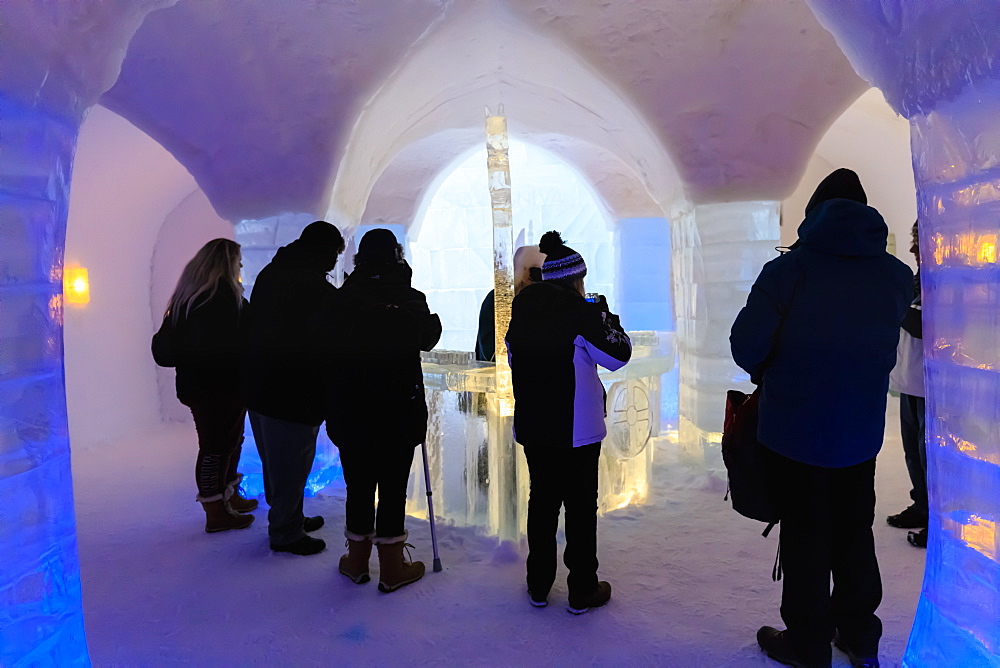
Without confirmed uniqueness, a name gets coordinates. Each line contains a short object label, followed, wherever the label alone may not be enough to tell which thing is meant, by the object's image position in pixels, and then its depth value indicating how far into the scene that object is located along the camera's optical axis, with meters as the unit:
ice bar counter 3.20
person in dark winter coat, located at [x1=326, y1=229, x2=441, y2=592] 2.54
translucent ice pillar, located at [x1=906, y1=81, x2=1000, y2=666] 1.60
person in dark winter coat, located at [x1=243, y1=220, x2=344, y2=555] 2.91
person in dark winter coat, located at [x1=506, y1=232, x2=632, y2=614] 2.33
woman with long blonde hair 3.19
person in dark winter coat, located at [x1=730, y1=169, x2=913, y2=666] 1.80
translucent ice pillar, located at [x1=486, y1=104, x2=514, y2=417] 3.20
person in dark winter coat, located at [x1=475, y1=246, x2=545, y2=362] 2.95
